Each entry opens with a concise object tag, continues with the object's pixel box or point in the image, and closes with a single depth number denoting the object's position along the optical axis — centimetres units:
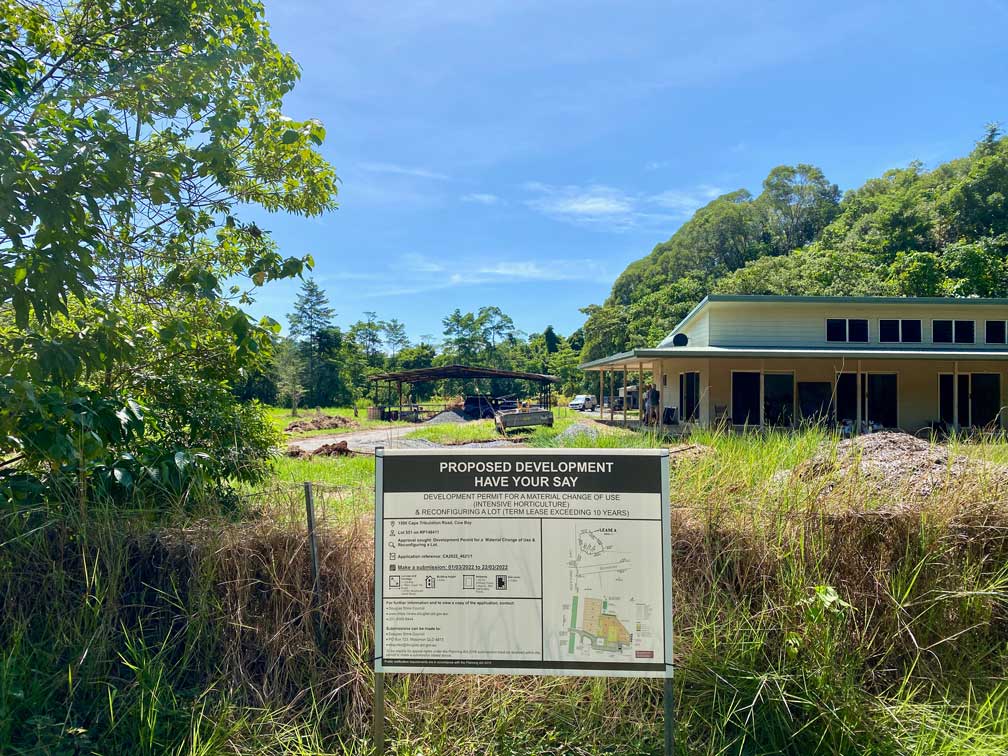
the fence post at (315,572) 335
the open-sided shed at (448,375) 3200
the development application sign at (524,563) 280
